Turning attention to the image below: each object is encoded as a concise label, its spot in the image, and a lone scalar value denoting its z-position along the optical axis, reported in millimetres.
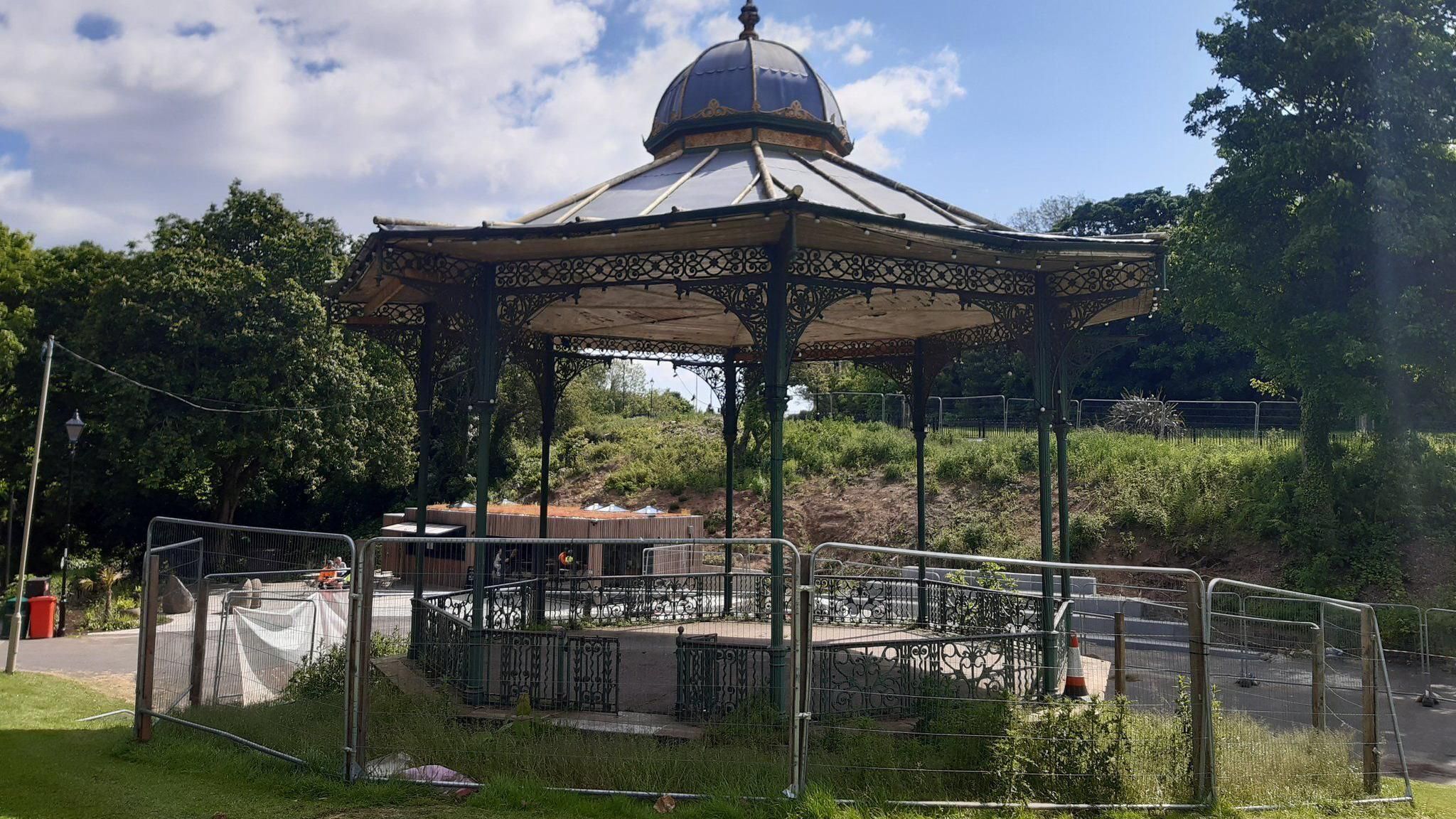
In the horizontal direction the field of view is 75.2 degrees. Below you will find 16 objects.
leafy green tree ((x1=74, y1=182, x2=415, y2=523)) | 26953
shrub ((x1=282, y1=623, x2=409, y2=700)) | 8961
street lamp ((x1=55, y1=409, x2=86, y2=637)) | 17906
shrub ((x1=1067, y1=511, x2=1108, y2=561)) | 24797
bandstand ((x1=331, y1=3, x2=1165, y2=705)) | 8578
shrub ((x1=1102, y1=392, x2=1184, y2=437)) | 31000
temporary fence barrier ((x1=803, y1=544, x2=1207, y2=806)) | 6117
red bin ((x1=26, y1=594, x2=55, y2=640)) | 19250
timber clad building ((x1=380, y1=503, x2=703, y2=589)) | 23172
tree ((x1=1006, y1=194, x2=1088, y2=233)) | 62406
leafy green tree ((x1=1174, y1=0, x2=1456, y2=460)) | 19594
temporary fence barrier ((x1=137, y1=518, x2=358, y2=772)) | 8203
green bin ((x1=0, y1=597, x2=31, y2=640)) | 18344
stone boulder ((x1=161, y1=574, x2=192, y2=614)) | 9055
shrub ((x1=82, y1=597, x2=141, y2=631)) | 20844
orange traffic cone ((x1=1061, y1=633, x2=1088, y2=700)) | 8714
